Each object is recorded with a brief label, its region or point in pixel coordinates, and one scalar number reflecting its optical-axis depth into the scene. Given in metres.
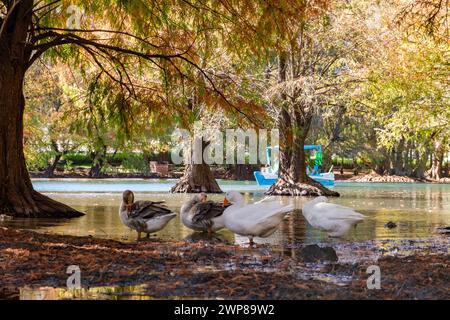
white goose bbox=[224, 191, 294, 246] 10.33
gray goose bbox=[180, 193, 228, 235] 11.95
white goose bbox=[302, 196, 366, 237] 11.12
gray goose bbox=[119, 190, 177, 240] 11.50
